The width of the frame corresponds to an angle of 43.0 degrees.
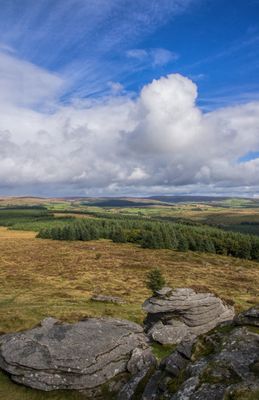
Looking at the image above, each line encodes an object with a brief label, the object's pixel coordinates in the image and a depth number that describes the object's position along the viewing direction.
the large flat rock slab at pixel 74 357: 17.48
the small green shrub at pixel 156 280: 44.31
